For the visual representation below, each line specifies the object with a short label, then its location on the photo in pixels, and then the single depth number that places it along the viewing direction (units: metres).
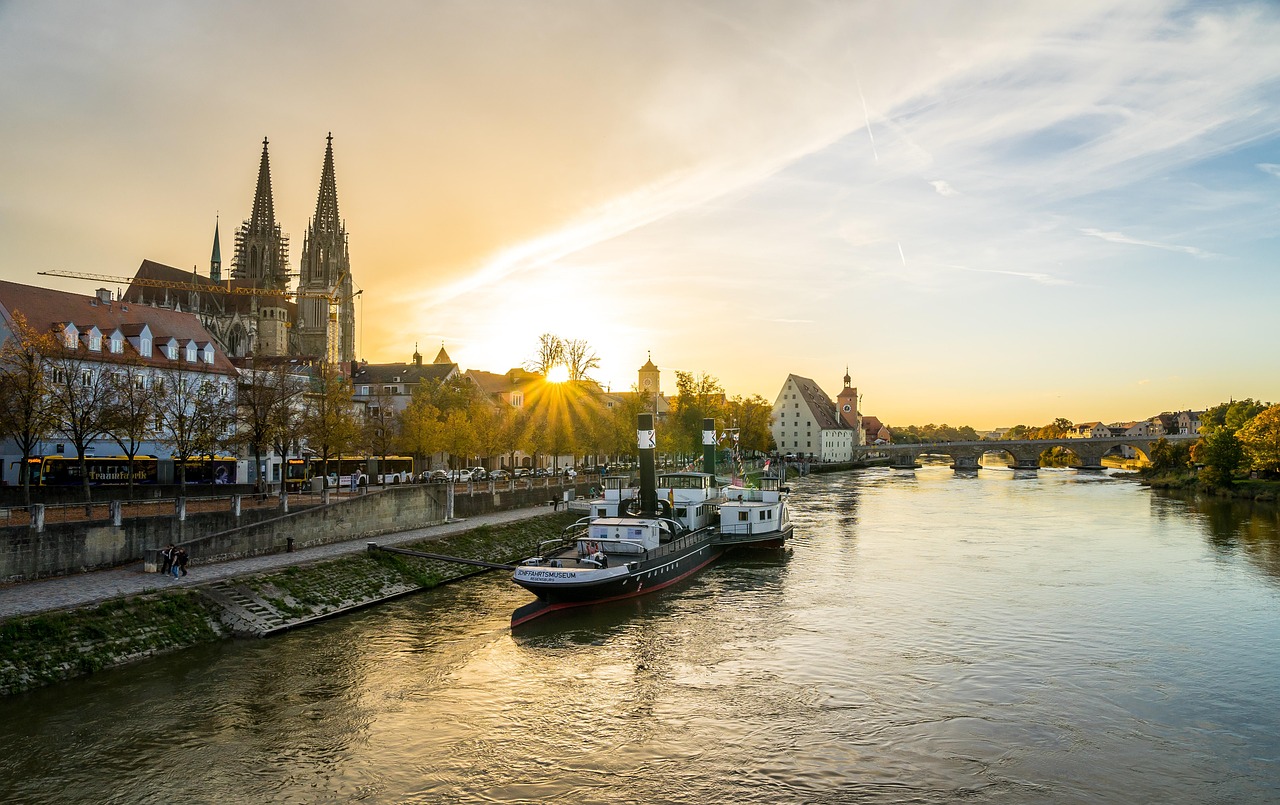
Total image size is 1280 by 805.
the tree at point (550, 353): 90.25
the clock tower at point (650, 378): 152.62
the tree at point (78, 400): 36.31
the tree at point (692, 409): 97.06
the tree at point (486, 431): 65.00
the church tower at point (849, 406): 195.50
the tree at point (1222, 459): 87.88
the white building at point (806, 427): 165.38
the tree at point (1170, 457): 108.88
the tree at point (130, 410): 38.66
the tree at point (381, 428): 59.66
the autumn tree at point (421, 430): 61.41
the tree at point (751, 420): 130.00
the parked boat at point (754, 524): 46.97
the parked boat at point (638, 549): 31.11
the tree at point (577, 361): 91.19
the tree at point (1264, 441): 80.88
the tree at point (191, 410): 41.25
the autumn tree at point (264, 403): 44.22
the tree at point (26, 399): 33.97
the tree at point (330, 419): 48.62
